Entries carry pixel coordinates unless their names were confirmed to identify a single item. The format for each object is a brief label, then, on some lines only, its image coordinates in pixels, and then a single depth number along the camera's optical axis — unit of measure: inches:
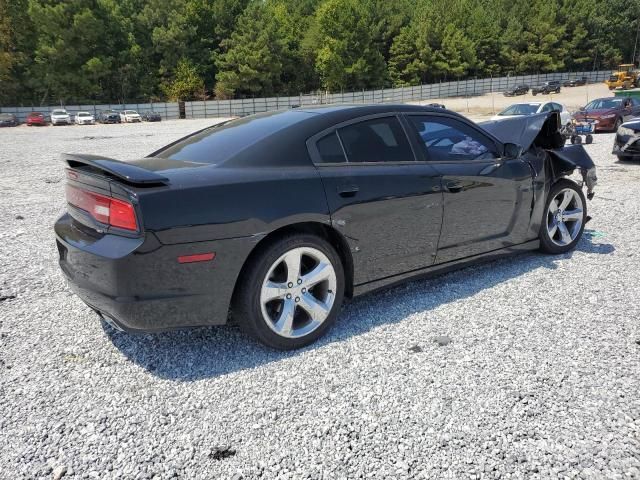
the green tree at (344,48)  2743.6
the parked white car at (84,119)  1755.7
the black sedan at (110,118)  1797.5
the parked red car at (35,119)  1728.6
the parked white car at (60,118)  1723.7
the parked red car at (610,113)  698.2
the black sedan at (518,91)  2395.9
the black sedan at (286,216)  101.6
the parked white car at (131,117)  1833.2
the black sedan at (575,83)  2832.2
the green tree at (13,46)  2345.8
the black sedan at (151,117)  1900.6
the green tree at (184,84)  2546.8
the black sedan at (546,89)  2364.7
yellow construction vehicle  2300.7
